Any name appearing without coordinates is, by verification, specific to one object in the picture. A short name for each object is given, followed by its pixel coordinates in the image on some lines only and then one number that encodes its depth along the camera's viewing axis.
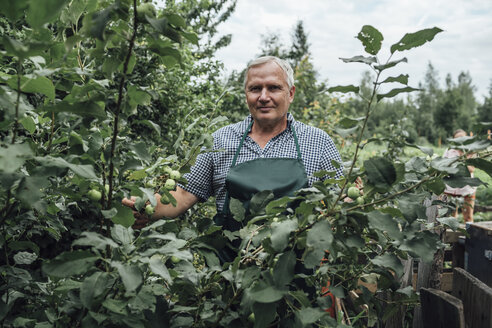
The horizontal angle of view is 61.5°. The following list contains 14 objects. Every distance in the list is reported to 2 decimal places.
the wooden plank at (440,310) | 1.34
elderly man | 2.07
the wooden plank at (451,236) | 3.56
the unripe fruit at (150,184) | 1.21
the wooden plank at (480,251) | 2.68
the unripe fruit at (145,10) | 0.79
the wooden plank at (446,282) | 3.37
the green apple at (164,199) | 1.22
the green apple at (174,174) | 1.20
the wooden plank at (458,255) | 3.55
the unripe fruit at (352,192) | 0.96
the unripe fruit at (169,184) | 1.18
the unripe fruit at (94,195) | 1.01
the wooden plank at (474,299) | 1.40
